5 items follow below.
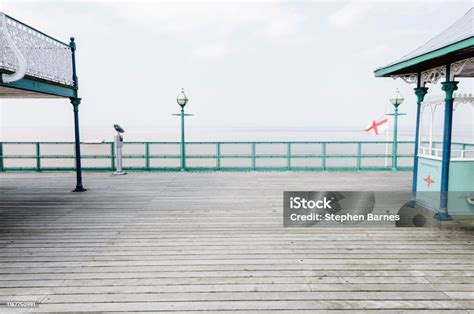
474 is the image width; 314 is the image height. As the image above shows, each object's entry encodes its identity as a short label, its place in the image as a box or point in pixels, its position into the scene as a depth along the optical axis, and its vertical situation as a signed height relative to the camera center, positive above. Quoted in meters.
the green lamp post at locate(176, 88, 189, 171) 13.50 +1.16
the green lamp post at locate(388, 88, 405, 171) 13.42 +0.94
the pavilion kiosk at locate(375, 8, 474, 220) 6.11 +0.51
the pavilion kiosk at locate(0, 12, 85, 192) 6.04 +1.46
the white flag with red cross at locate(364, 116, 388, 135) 15.82 +0.55
